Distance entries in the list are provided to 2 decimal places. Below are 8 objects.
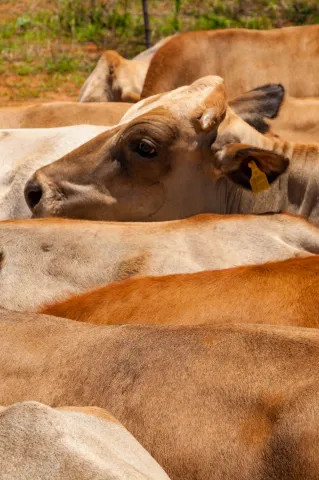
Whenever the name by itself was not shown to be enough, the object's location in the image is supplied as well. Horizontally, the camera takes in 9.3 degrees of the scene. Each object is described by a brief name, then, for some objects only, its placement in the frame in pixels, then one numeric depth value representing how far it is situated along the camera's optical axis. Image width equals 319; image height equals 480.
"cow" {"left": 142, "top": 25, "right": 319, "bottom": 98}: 15.22
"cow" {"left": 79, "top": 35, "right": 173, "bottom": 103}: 18.14
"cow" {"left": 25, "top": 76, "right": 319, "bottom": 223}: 9.57
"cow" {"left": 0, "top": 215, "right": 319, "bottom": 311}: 7.87
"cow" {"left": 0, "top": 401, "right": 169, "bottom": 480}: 4.05
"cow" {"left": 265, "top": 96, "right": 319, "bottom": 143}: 12.06
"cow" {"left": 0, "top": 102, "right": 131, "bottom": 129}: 13.17
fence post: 24.92
